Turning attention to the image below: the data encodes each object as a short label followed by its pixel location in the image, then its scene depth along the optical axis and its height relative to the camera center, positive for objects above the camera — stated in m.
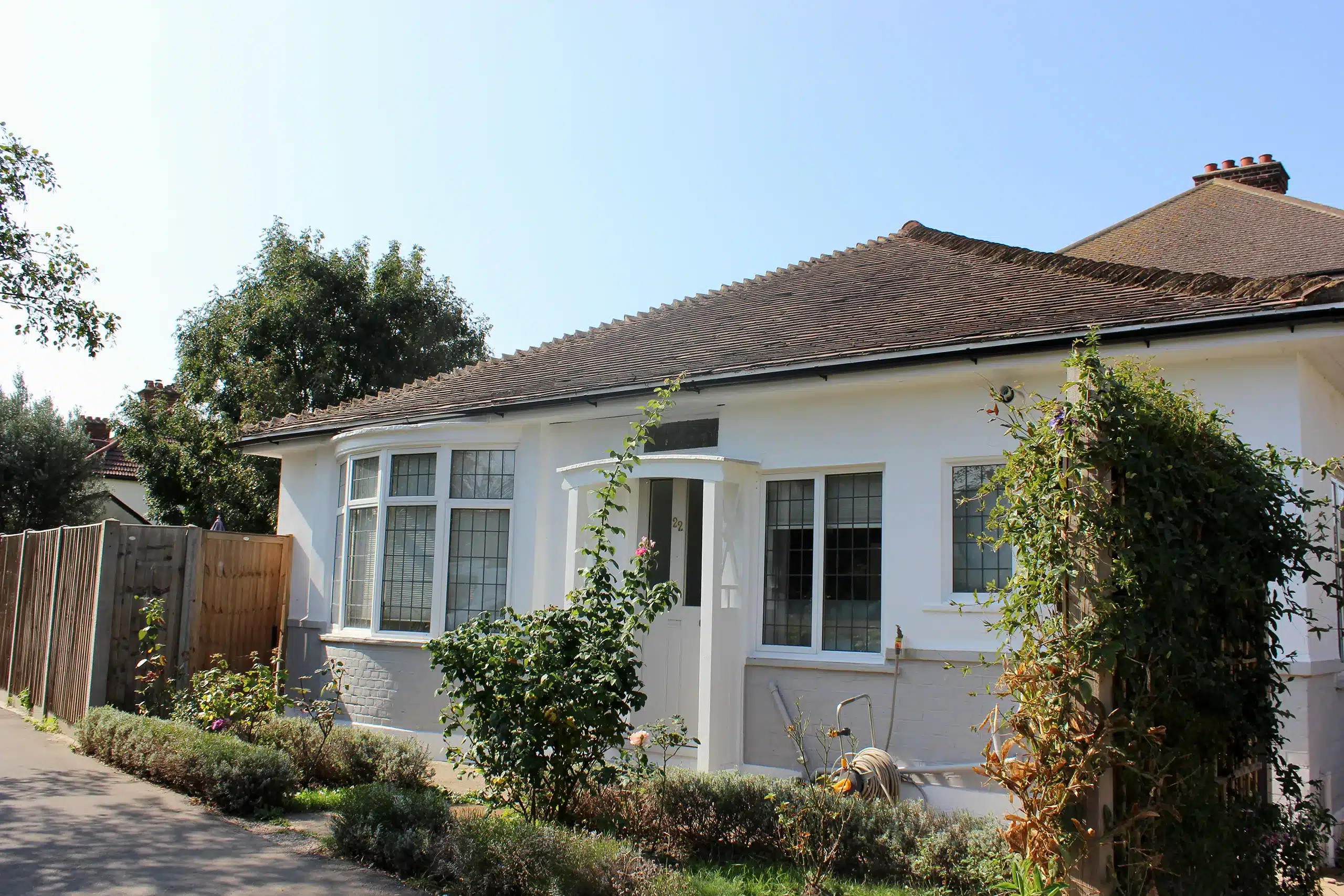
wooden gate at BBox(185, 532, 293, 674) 12.75 -0.50
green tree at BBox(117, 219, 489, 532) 24.72 +4.84
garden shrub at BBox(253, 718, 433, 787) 8.89 -1.64
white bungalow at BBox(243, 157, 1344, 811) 8.15 +1.01
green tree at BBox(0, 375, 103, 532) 27.28 +2.14
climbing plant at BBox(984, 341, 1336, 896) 4.39 -0.18
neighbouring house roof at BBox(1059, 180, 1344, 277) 13.09 +5.05
